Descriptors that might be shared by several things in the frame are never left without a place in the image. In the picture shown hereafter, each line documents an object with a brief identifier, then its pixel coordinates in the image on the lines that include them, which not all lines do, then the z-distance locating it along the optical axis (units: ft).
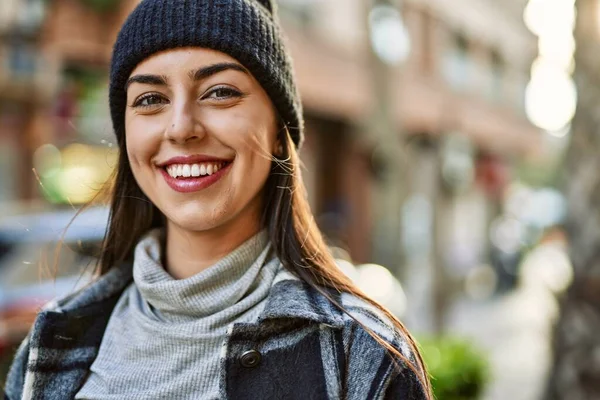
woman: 5.58
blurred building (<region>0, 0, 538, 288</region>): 34.86
